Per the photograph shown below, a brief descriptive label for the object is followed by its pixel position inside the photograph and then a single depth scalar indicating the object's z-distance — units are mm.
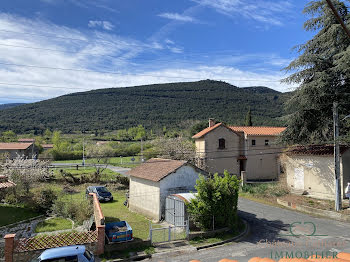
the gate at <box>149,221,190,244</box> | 15453
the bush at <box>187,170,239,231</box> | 16219
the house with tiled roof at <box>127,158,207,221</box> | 19594
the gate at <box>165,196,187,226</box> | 17203
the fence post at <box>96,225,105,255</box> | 13773
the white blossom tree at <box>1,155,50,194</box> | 26531
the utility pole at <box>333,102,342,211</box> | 19734
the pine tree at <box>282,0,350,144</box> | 22484
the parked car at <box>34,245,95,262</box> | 11016
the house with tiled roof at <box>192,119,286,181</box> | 36031
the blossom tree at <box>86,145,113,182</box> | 44316
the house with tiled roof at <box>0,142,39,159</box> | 62075
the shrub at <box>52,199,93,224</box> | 19391
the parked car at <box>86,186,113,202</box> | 26906
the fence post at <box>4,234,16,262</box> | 12273
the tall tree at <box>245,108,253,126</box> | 56438
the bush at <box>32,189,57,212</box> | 21844
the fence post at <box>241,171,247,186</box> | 32094
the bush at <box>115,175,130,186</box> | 37062
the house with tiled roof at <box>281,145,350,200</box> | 22375
